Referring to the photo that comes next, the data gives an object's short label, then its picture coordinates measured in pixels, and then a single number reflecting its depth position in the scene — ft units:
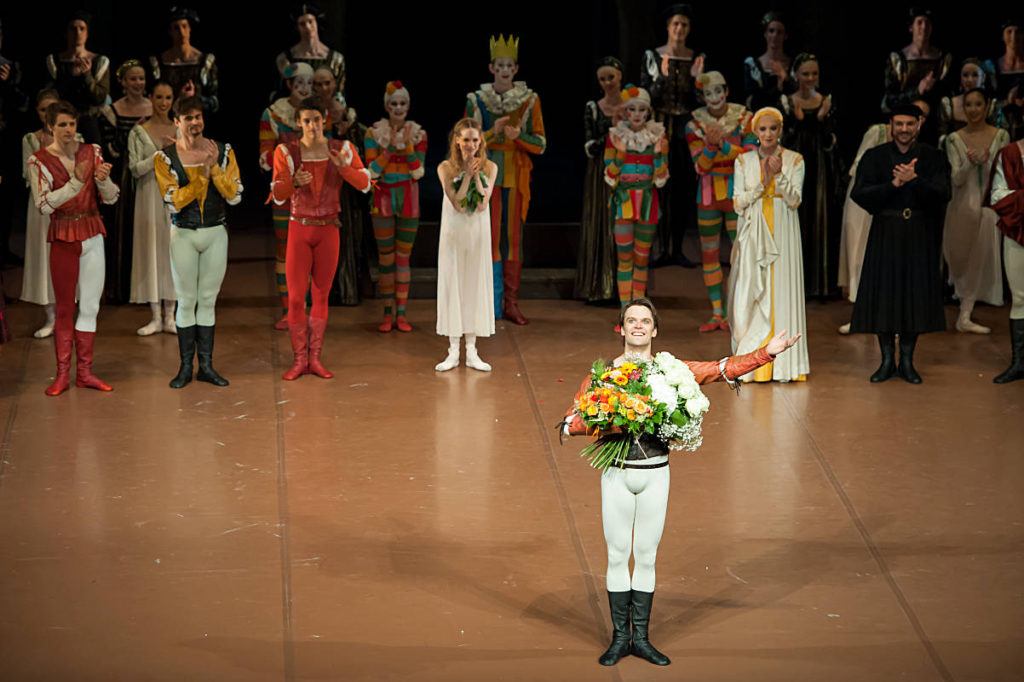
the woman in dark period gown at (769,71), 65.41
